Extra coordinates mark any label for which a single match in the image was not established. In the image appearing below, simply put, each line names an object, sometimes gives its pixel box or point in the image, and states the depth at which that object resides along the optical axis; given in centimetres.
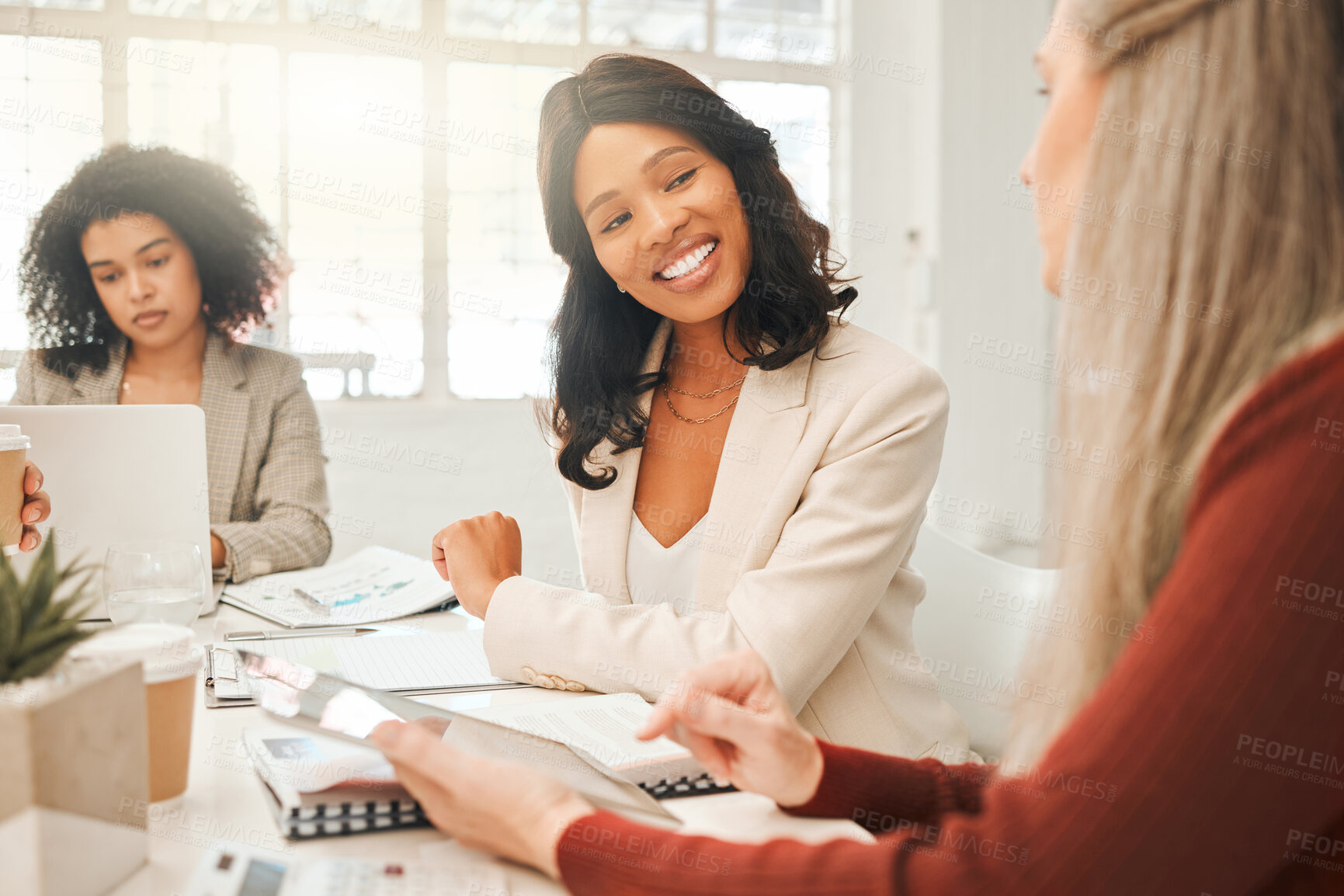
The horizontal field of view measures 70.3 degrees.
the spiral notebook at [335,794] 71
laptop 141
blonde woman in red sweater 45
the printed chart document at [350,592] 149
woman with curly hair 209
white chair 134
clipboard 107
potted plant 54
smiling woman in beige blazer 117
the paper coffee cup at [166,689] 70
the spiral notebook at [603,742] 80
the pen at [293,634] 132
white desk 66
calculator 60
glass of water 104
